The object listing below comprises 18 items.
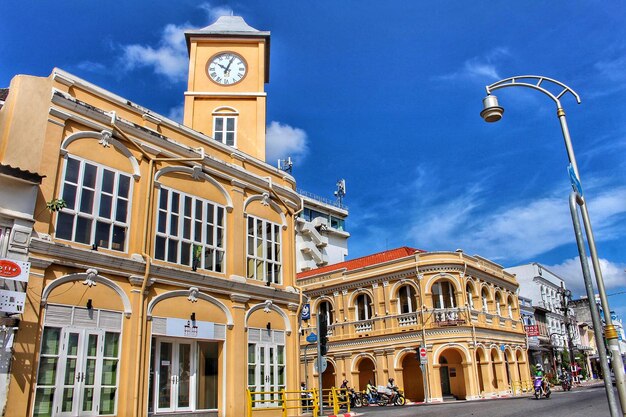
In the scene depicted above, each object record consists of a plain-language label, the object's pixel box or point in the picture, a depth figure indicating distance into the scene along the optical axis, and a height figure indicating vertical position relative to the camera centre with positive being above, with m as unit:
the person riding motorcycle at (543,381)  24.60 -0.11
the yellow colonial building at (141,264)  12.19 +3.47
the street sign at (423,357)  26.09 +1.28
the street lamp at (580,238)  8.05 +2.22
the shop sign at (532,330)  42.08 +3.81
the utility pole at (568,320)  50.97 +5.83
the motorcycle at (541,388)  24.16 -0.39
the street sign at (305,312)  20.23 +2.84
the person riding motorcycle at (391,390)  26.97 -0.24
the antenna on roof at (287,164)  54.69 +22.38
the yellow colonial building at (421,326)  29.48 +3.36
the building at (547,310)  47.83 +6.71
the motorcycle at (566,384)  32.44 -0.34
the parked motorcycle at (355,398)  26.74 -0.60
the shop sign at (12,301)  10.64 +1.95
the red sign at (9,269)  10.87 +2.64
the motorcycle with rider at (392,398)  27.00 -0.62
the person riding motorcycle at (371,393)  27.66 -0.38
